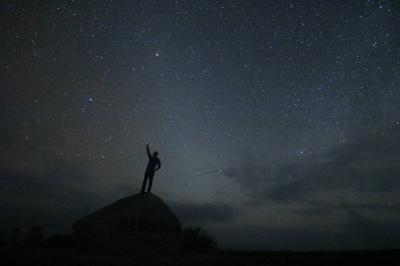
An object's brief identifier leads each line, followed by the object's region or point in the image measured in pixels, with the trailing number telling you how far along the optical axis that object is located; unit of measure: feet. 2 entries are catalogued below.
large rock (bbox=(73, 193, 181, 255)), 33.06
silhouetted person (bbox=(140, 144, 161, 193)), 42.50
